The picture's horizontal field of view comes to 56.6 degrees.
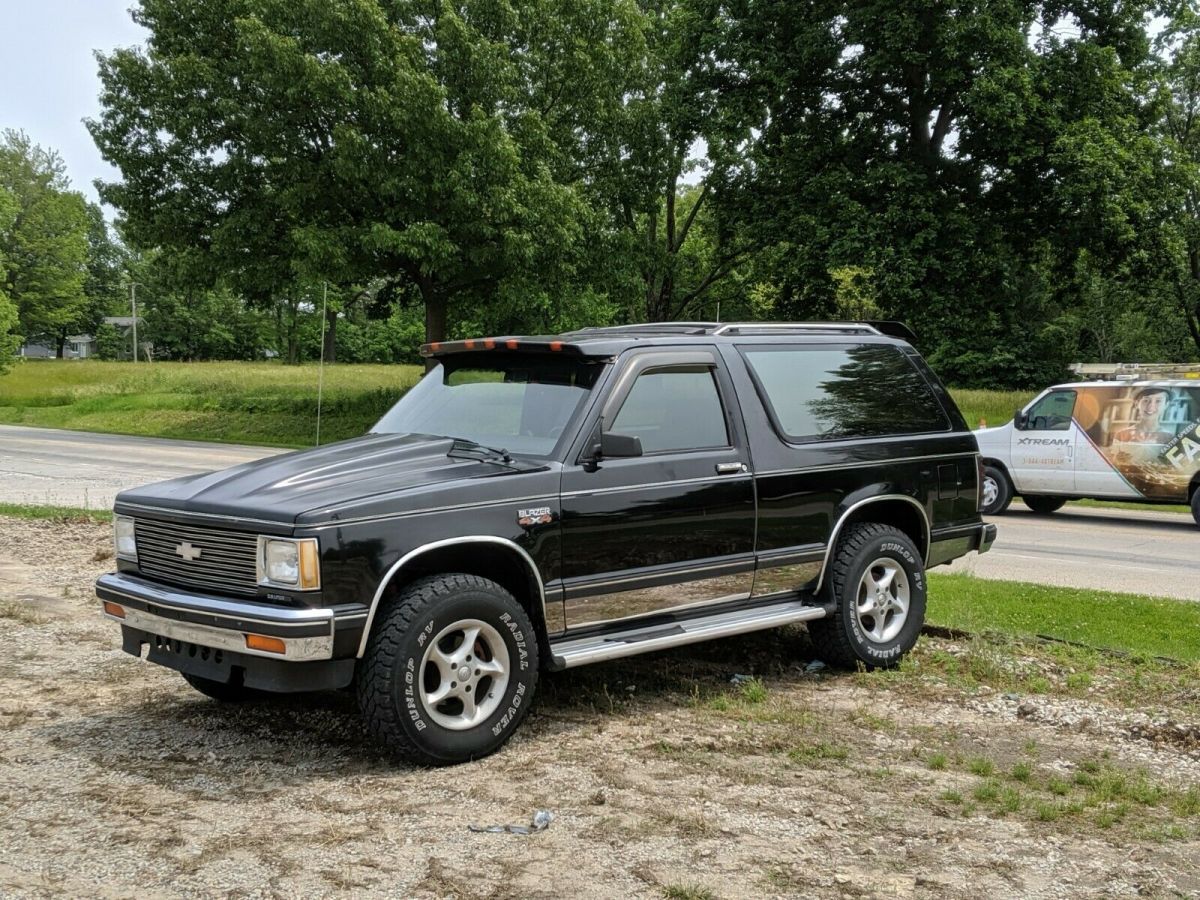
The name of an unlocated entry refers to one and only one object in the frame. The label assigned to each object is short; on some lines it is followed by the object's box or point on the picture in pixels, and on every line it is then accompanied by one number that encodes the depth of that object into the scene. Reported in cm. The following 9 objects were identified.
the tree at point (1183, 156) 2597
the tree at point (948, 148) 2528
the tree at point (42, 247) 7900
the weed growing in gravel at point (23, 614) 760
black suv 464
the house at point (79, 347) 12769
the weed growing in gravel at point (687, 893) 354
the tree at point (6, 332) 4922
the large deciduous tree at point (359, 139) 2450
